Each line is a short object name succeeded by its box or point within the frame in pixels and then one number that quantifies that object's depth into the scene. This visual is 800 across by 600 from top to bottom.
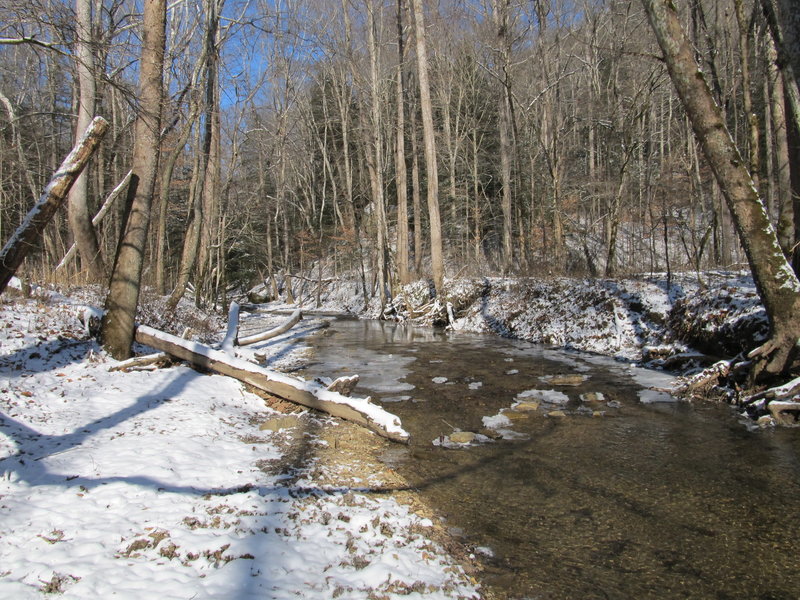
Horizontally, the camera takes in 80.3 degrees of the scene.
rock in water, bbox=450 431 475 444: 5.83
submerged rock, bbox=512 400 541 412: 7.15
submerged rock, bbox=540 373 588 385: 8.70
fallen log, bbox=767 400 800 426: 6.07
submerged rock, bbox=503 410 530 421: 6.78
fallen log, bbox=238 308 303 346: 10.34
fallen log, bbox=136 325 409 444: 5.78
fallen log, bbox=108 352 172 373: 6.55
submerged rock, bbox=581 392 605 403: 7.59
